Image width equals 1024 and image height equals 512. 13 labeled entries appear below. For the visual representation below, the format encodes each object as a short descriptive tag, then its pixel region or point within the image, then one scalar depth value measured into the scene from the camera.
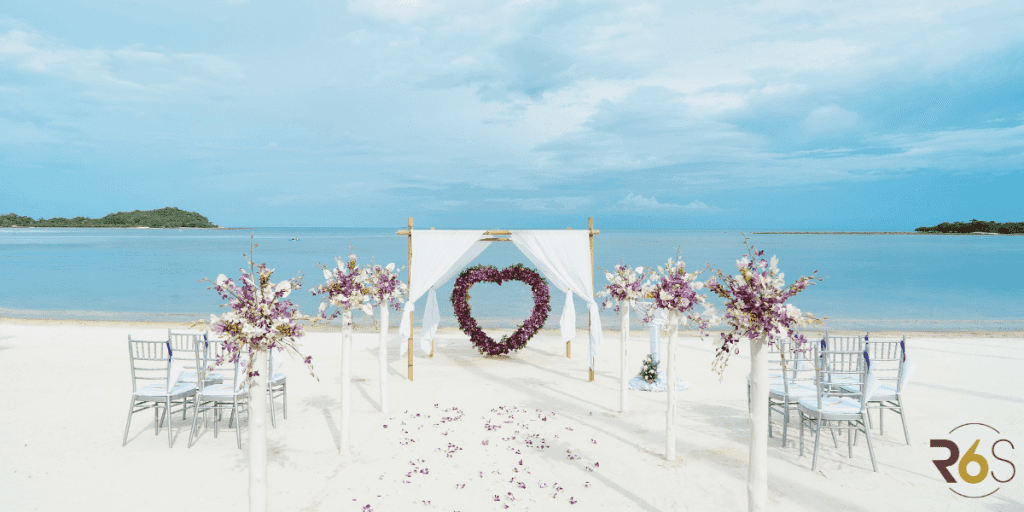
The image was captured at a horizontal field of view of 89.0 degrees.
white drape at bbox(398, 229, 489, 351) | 9.17
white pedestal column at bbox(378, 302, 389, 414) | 6.85
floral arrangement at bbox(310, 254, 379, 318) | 5.82
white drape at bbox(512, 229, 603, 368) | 9.14
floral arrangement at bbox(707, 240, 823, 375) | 3.63
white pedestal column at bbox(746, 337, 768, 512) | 3.85
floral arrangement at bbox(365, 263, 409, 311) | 6.65
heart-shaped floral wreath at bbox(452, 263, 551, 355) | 10.71
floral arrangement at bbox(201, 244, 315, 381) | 3.68
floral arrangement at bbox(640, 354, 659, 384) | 8.52
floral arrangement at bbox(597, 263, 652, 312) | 7.38
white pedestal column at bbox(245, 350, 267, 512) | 3.90
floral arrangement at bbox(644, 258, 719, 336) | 5.73
